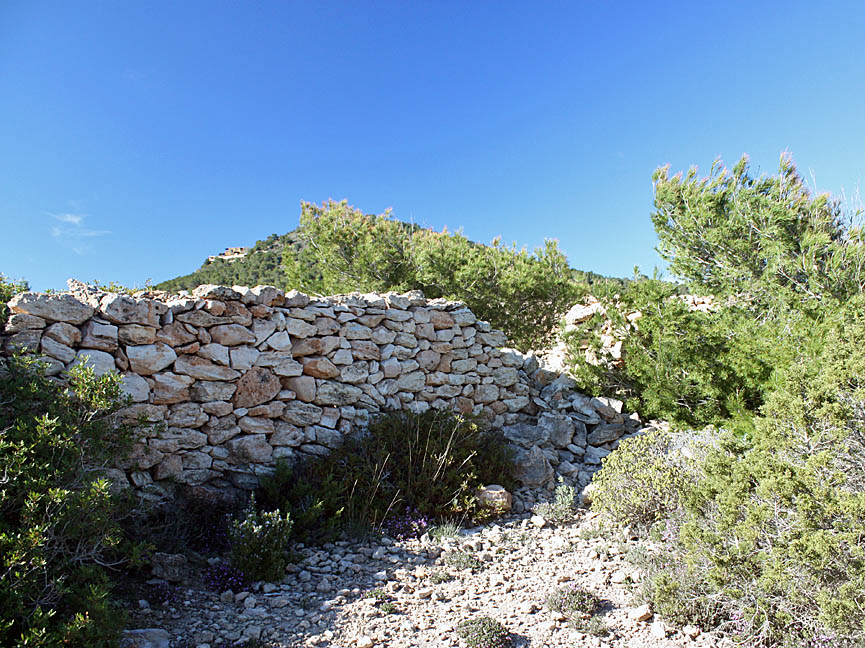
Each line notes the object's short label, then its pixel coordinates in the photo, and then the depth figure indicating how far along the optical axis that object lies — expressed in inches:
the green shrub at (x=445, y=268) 362.0
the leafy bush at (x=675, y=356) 261.8
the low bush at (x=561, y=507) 199.9
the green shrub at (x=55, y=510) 100.4
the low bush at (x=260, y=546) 150.1
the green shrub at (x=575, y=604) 129.0
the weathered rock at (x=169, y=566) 145.0
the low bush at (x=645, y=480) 156.5
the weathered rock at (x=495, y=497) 203.6
